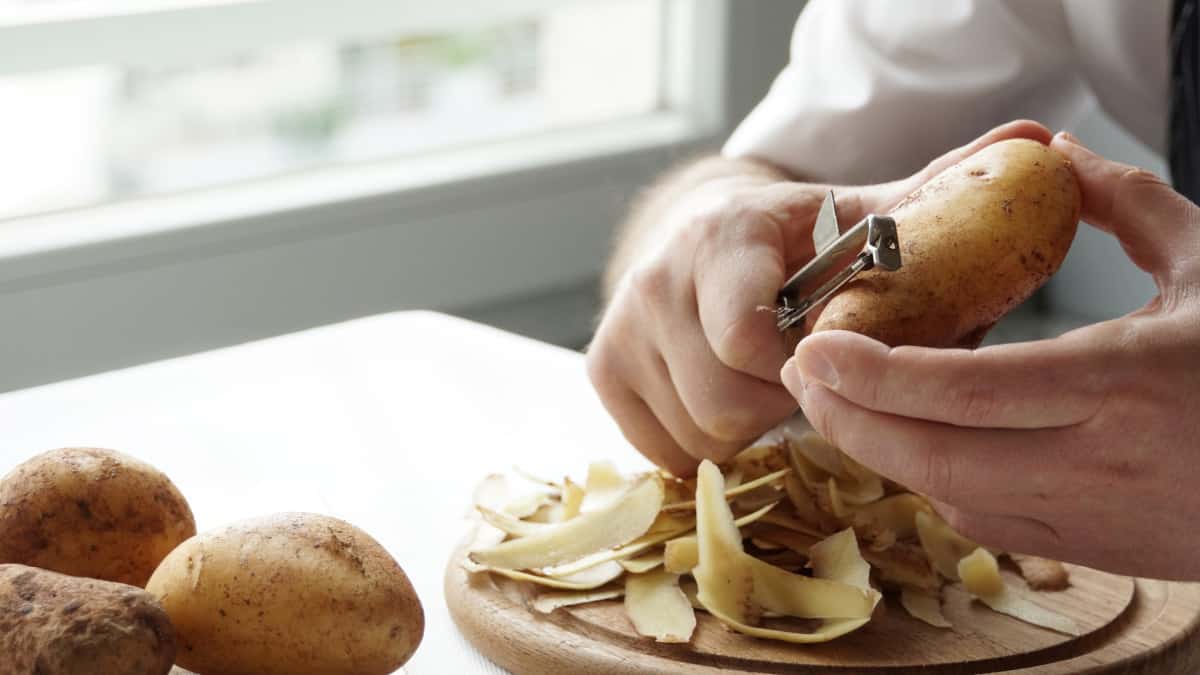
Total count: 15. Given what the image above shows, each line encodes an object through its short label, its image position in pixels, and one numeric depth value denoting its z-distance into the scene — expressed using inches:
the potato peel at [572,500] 43.1
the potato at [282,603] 36.5
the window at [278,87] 73.2
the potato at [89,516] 37.9
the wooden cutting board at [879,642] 38.8
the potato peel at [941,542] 41.9
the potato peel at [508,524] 42.7
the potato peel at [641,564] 40.8
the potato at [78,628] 34.7
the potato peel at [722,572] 39.6
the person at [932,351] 36.8
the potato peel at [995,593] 40.3
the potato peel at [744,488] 41.7
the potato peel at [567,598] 40.3
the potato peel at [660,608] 39.2
